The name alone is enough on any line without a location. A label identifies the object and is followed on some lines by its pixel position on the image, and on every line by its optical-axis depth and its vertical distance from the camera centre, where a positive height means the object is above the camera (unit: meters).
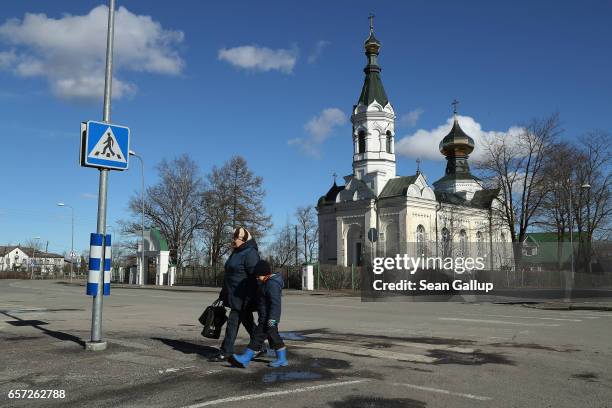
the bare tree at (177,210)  56.53 +6.11
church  55.47 +6.66
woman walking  7.39 -0.21
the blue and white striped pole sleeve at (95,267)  8.20 +0.03
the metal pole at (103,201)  8.27 +1.05
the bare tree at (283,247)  82.81 +3.48
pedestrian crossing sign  8.31 +1.92
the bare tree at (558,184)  37.09 +5.66
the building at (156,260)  48.91 +0.79
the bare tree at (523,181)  37.78 +6.11
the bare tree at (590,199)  38.62 +4.90
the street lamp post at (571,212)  36.67 +3.85
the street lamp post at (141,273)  48.10 -0.37
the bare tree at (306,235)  78.88 +4.90
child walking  7.02 -0.64
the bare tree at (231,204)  51.94 +6.10
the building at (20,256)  132.88 +3.48
